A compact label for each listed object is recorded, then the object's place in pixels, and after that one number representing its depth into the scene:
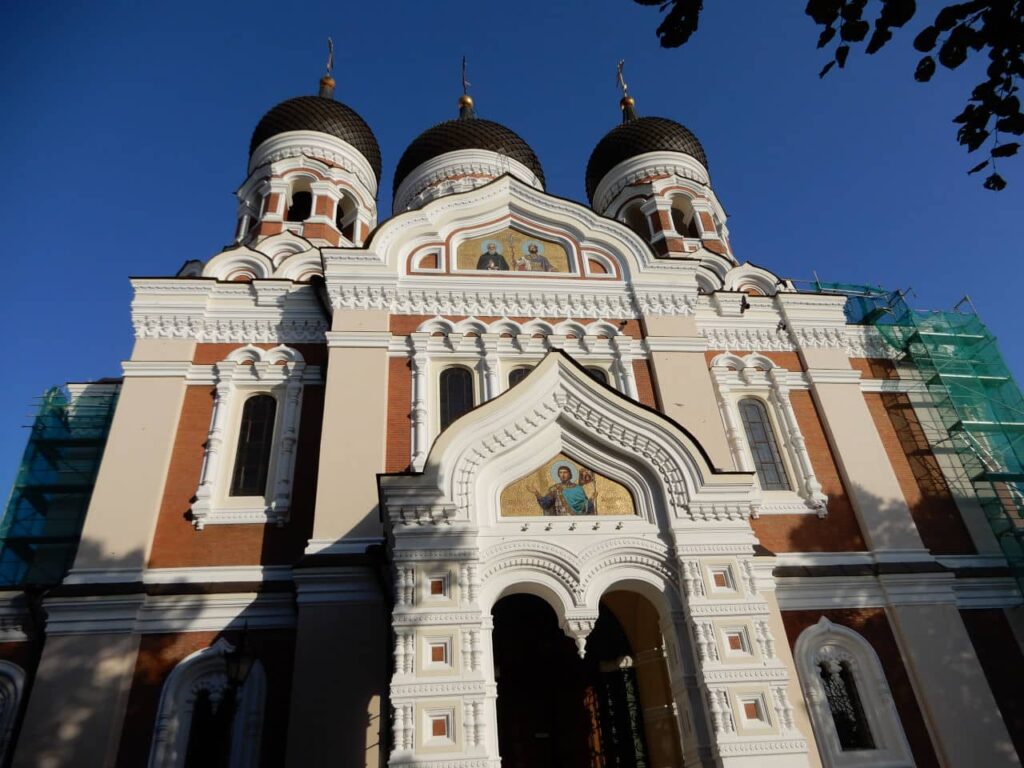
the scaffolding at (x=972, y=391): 11.16
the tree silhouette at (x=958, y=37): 3.83
